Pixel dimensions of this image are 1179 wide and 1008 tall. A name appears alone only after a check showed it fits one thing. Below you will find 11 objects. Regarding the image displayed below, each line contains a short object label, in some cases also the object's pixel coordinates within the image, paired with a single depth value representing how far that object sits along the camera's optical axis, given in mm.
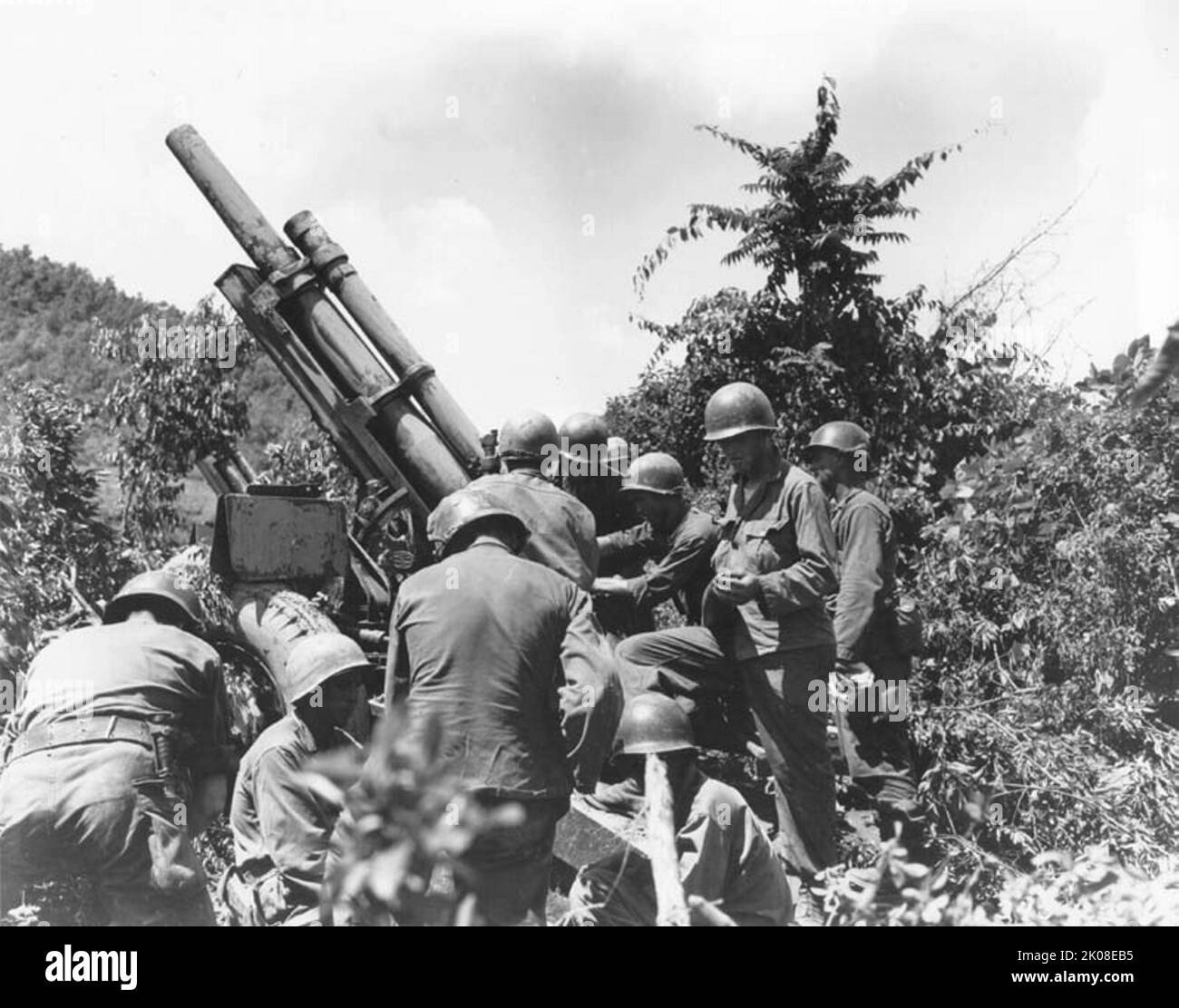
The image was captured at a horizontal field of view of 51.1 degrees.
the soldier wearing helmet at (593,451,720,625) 5738
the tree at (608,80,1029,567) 8344
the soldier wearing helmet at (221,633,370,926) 4086
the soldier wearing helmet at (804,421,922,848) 5516
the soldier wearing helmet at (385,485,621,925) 3645
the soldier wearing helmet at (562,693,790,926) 3670
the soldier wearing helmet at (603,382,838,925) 4941
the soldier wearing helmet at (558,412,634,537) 6203
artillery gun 6215
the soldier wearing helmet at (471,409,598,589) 5254
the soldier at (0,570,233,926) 4312
